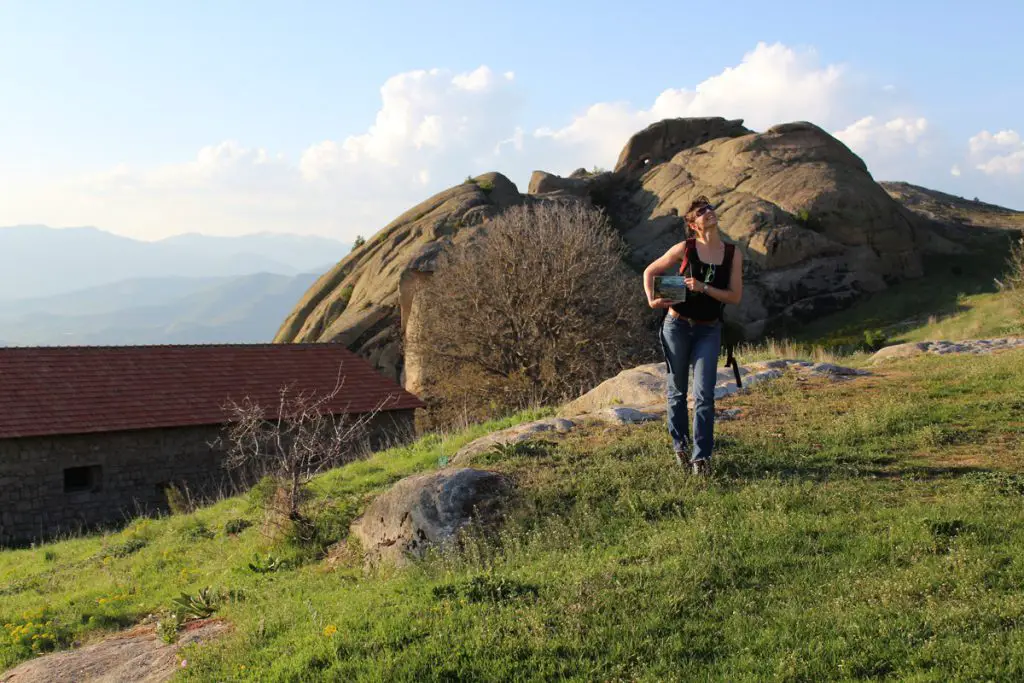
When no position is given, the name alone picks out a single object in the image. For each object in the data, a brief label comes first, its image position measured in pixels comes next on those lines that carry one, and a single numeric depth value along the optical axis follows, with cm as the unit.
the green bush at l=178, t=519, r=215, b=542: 1292
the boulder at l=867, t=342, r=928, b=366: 1703
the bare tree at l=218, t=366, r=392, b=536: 970
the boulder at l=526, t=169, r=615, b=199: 4984
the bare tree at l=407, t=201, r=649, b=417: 2844
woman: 786
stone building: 2283
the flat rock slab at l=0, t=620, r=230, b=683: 662
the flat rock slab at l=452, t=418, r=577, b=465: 1026
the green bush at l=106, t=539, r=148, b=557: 1340
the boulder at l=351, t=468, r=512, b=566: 770
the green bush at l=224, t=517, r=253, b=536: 1241
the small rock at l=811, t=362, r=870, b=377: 1340
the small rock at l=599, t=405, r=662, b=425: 1096
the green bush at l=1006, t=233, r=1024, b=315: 2641
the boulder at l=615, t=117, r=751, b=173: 5397
